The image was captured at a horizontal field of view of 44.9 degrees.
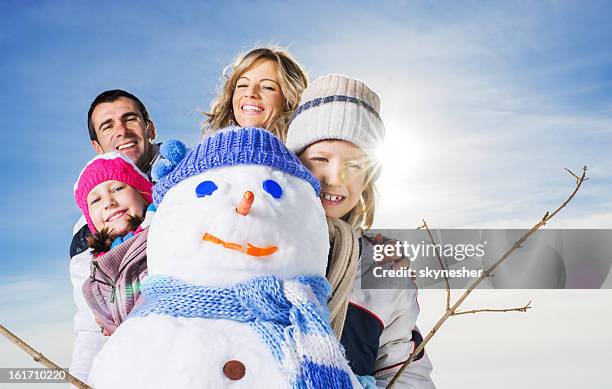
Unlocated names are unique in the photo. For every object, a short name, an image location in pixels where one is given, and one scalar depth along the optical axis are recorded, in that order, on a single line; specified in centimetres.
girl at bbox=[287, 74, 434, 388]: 207
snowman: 143
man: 309
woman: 282
